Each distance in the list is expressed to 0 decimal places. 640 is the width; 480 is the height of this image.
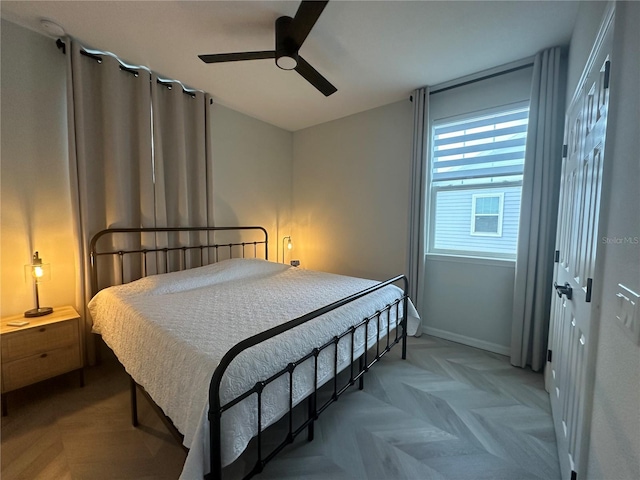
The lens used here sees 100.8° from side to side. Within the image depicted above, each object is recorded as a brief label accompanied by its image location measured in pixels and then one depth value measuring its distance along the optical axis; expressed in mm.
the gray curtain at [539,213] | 2191
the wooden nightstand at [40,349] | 1730
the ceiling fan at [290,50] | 1487
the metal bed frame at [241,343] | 980
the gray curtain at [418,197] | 2861
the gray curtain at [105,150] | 2107
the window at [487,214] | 2656
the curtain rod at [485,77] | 2373
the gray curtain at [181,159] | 2568
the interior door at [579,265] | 1056
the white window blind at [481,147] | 2516
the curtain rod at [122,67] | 2063
